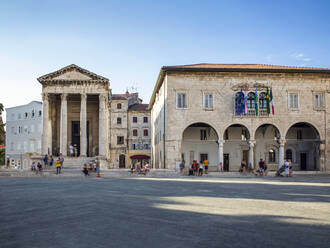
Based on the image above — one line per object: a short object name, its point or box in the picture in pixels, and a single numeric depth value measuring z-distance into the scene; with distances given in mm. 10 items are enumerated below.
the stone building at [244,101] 33250
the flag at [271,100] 33969
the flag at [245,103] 33812
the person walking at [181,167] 30328
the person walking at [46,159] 34438
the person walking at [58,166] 30297
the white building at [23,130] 64188
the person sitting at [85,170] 29047
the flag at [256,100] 33812
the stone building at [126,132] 65312
